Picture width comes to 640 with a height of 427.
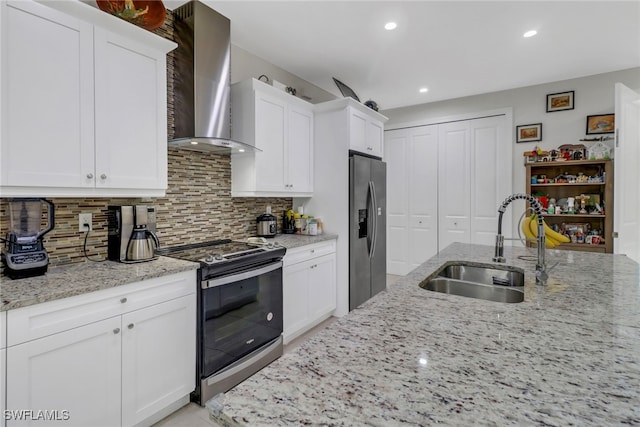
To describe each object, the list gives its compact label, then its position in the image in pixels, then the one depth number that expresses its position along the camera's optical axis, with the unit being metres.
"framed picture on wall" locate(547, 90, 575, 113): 3.82
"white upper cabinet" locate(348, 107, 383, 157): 3.33
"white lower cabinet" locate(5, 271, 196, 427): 1.28
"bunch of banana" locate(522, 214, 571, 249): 2.10
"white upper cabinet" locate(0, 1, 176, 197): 1.45
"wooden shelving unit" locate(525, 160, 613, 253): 3.49
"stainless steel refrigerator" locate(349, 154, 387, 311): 3.29
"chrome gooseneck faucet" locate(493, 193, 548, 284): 1.45
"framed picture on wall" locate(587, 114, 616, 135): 3.61
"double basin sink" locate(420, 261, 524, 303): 1.60
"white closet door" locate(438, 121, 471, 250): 4.56
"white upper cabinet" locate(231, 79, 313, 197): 2.74
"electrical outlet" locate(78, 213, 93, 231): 1.90
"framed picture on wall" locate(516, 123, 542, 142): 4.02
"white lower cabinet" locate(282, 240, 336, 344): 2.70
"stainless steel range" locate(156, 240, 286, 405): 1.91
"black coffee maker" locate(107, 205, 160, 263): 1.90
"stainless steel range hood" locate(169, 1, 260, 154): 2.29
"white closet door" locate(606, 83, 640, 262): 3.04
